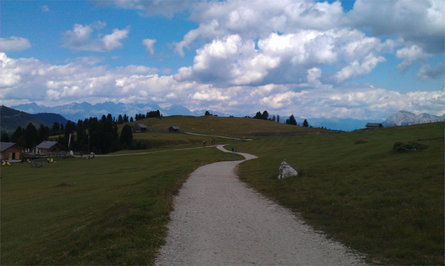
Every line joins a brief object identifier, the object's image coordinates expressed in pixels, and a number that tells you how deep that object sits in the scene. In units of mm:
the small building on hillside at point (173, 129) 165862
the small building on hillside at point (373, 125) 125181
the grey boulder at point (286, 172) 25297
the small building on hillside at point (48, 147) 119788
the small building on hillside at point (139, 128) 171500
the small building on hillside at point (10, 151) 95012
